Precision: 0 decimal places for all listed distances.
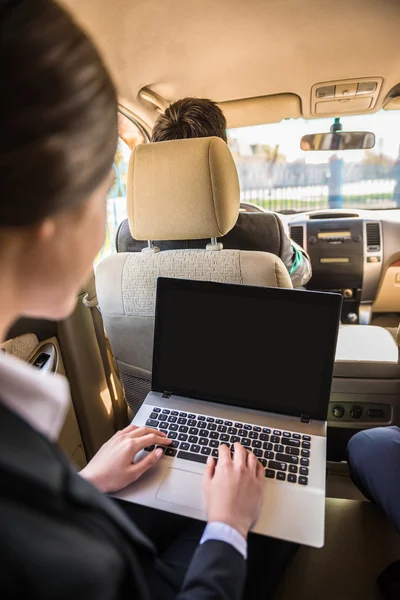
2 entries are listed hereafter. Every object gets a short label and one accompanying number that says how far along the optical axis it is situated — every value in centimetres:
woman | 39
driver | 140
